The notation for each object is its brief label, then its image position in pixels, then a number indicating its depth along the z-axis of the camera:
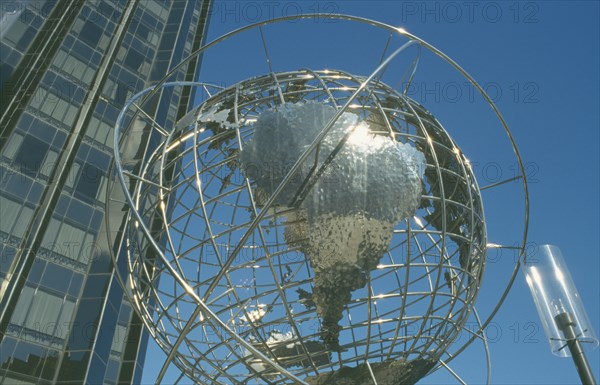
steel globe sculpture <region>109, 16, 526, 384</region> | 3.06
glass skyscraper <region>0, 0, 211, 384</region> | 13.00
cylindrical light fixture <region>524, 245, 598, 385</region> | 2.27
